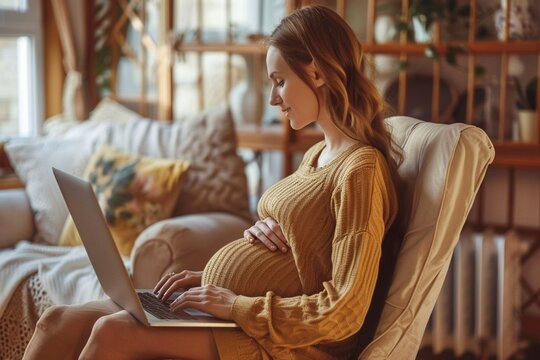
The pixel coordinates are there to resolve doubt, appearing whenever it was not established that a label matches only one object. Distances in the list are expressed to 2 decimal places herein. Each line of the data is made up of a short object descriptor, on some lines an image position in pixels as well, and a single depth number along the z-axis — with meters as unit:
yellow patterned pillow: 2.83
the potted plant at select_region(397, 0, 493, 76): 3.02
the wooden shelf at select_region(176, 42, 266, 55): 3.42
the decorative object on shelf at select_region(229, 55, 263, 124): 3.56
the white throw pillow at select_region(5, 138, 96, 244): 3.04
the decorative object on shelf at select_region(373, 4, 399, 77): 3.40
